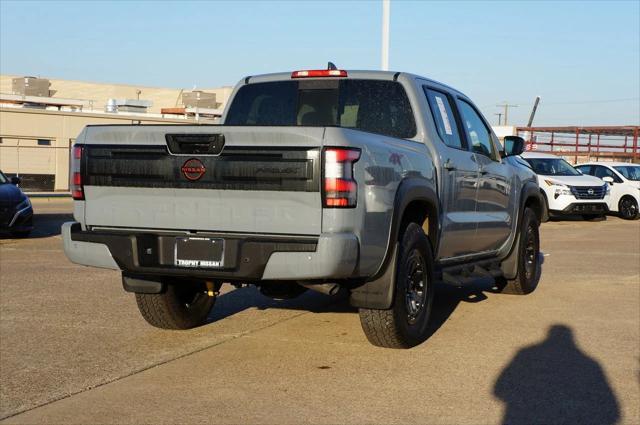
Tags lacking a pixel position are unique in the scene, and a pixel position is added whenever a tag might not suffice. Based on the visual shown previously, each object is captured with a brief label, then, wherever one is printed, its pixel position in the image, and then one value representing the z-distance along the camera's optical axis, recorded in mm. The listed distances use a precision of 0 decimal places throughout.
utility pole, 94856
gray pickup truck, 5344
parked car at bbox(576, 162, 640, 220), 24719
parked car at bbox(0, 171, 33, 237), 14875
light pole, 19688
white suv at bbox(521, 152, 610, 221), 21969
